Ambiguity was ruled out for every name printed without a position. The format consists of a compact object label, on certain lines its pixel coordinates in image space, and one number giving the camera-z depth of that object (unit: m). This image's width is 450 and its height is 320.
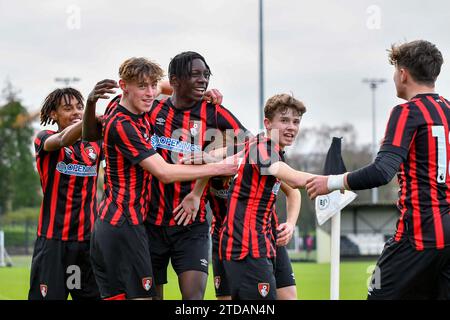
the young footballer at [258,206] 6.26
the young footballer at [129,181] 5.98
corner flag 8.31
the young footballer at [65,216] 7.13
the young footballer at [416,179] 5.54
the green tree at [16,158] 54.19
